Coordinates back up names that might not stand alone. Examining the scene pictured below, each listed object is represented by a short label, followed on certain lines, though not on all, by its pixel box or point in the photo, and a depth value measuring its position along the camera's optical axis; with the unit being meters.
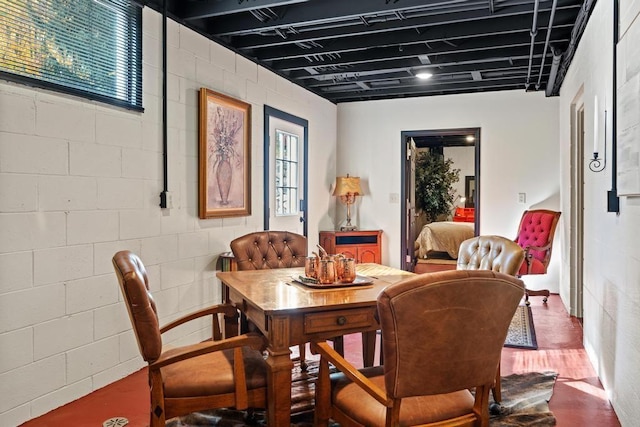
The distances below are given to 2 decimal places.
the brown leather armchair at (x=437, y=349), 1.63
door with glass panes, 5.36
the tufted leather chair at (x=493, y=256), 2.79
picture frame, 4.04
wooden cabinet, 6.54
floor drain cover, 2.59
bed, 7.65
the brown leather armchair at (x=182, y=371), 1.95
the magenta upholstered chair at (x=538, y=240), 5.45
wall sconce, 3.16
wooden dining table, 2.04
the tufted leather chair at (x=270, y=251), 3.46
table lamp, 6.73
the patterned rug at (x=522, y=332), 4.06
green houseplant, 10.23
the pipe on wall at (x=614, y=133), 2.75
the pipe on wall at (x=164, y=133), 3.60
